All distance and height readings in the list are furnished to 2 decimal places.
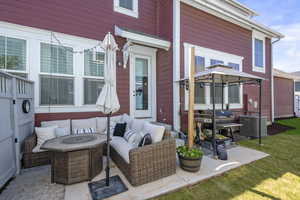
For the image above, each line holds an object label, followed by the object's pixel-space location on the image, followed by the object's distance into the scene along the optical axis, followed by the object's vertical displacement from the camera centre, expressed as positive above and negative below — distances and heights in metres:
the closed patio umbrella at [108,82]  2.56 +0.32
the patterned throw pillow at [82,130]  3.93 -0.83
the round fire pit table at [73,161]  2.57 -1.11
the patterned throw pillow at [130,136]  3.33 -0.87
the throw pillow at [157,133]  2.88 -0.66
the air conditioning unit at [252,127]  5.62 -1.07
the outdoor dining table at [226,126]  4.85 -0.90
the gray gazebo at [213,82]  3.44 +0.71
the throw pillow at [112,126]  4.23 -0.79
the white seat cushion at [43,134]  3.39 -0.80
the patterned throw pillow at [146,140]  2.71 -0.77
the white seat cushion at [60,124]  3.90 -0.65
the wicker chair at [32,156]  3.14 -1.24
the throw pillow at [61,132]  3.68 -0.82
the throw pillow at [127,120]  4.12 -0.62
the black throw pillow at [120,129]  4.07 -0.83
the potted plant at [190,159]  2.93 -1.21
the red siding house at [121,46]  4.02 +1.73
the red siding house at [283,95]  10.69 +0.35
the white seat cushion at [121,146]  2.79 -1.01
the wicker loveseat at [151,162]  2.49 -1.15
